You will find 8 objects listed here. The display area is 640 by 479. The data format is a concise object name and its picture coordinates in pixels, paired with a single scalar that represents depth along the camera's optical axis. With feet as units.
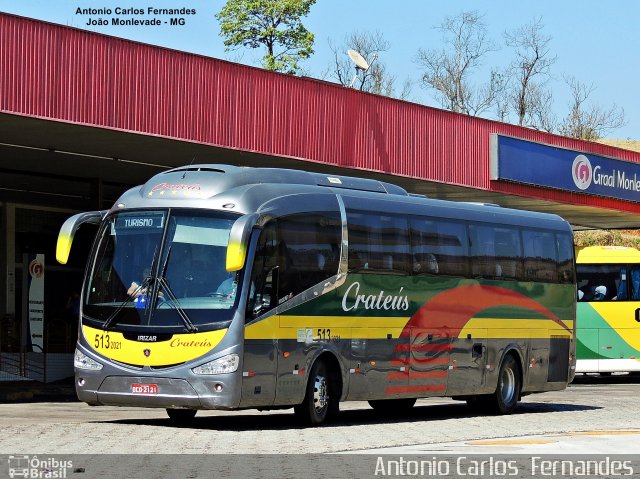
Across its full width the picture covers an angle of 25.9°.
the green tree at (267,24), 277.44
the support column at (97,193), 110.22
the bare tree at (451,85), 272.72
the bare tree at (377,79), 269.85
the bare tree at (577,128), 293.84
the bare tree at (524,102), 279.08
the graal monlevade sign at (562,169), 120.67
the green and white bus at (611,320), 116.57
